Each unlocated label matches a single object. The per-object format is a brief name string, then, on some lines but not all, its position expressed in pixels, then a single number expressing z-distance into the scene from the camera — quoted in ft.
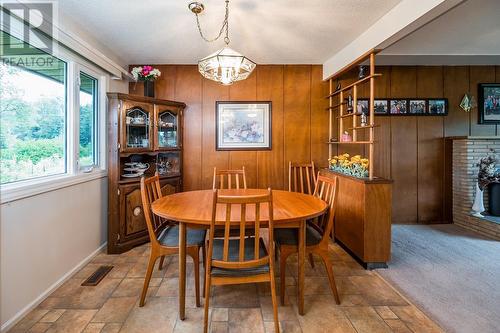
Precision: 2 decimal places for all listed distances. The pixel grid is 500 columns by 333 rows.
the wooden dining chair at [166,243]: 6.58
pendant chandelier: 7.08
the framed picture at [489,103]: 13.82
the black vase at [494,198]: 12.44
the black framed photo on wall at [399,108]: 13.64
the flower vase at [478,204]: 12.53
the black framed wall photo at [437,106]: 13.66
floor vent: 7.77
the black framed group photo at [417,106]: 13.65
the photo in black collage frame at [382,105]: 13.64
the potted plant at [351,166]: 9.39
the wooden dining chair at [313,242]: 6.64
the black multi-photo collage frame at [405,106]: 13.62
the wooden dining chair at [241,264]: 5.27
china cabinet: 9.99
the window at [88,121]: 9.26
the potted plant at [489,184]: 12.52
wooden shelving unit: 8.83
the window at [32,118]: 6.14
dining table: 5.82
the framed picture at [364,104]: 13.26
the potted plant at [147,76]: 11.68
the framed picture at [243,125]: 12.94
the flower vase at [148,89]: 11.86
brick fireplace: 12.82
